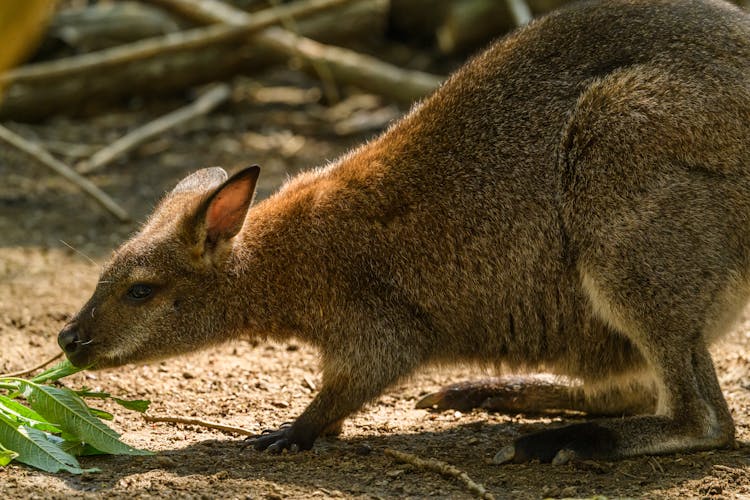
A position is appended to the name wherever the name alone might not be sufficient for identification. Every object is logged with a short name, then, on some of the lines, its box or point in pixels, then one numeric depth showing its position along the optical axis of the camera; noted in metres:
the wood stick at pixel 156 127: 18.55
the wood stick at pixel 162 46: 18.37
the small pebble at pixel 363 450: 9.79
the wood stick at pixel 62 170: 14.44
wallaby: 9.31
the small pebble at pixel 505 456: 9.56
